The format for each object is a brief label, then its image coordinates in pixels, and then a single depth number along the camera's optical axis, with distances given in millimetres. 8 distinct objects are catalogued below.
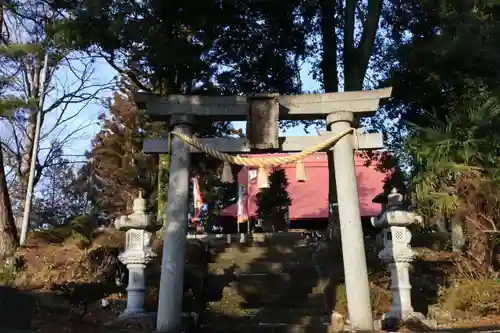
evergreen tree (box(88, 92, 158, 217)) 25453
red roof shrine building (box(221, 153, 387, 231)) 22938
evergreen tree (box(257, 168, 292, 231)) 18438
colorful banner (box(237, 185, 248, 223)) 21391
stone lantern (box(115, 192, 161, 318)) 9477
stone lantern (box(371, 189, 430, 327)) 9352
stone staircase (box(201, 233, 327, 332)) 9883
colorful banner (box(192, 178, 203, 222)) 21736
